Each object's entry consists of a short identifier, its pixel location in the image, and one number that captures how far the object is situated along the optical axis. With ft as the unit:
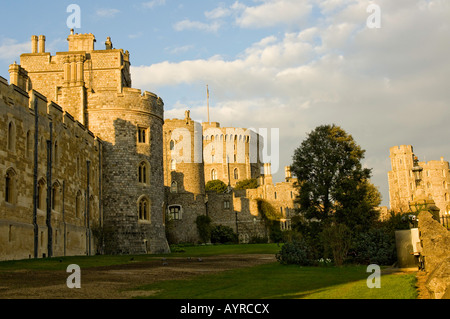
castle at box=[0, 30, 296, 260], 71.67
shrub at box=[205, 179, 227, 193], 321.32
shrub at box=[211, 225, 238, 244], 211.00
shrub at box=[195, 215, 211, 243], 207.21
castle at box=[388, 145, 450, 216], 322.14
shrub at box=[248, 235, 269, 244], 211.00
